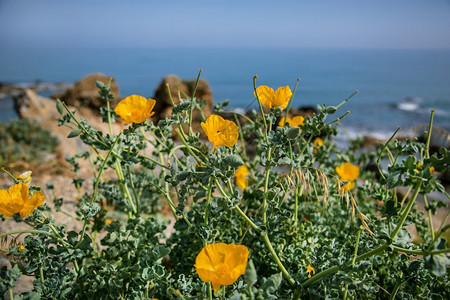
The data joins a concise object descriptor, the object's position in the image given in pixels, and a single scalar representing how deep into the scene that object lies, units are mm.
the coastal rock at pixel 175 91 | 6465
